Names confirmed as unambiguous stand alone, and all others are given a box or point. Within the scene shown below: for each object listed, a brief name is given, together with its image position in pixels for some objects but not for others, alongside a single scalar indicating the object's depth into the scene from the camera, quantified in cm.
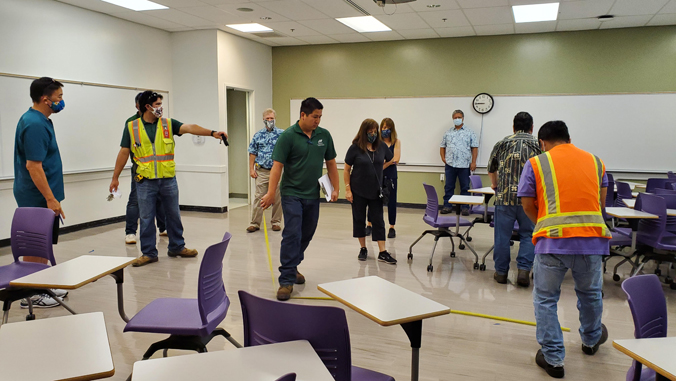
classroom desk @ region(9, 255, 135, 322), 241
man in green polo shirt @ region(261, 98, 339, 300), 400
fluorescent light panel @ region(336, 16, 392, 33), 772
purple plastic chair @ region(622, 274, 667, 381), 203
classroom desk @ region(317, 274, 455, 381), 208
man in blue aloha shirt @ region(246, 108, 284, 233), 680
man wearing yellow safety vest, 487
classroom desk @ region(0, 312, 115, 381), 156
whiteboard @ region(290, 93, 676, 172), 810
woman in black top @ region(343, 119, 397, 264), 513
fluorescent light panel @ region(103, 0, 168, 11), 662
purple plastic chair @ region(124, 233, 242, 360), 247
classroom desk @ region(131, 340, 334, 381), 159
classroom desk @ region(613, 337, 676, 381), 163
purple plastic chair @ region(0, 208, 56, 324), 343
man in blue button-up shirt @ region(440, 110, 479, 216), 878
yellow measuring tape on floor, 370
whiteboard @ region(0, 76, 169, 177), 588
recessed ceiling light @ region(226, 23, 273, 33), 808
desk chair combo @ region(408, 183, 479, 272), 530
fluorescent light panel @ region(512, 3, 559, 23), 686
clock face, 884
